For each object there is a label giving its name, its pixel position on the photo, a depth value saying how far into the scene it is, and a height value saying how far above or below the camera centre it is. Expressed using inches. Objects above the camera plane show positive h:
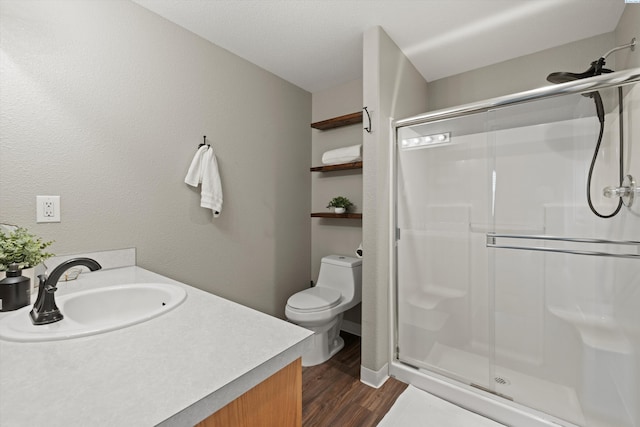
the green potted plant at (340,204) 96.7 +2.9
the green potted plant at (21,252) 37.5 -5.4
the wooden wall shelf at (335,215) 92.4 -0.9
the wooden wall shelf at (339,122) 92.0 +31.5
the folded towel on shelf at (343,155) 90.9 +19.0
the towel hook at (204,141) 75.4 +19.1
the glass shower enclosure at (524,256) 53.0 -9.8
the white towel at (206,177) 71.9 +9.2
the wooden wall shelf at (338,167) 91.3 +15.4
